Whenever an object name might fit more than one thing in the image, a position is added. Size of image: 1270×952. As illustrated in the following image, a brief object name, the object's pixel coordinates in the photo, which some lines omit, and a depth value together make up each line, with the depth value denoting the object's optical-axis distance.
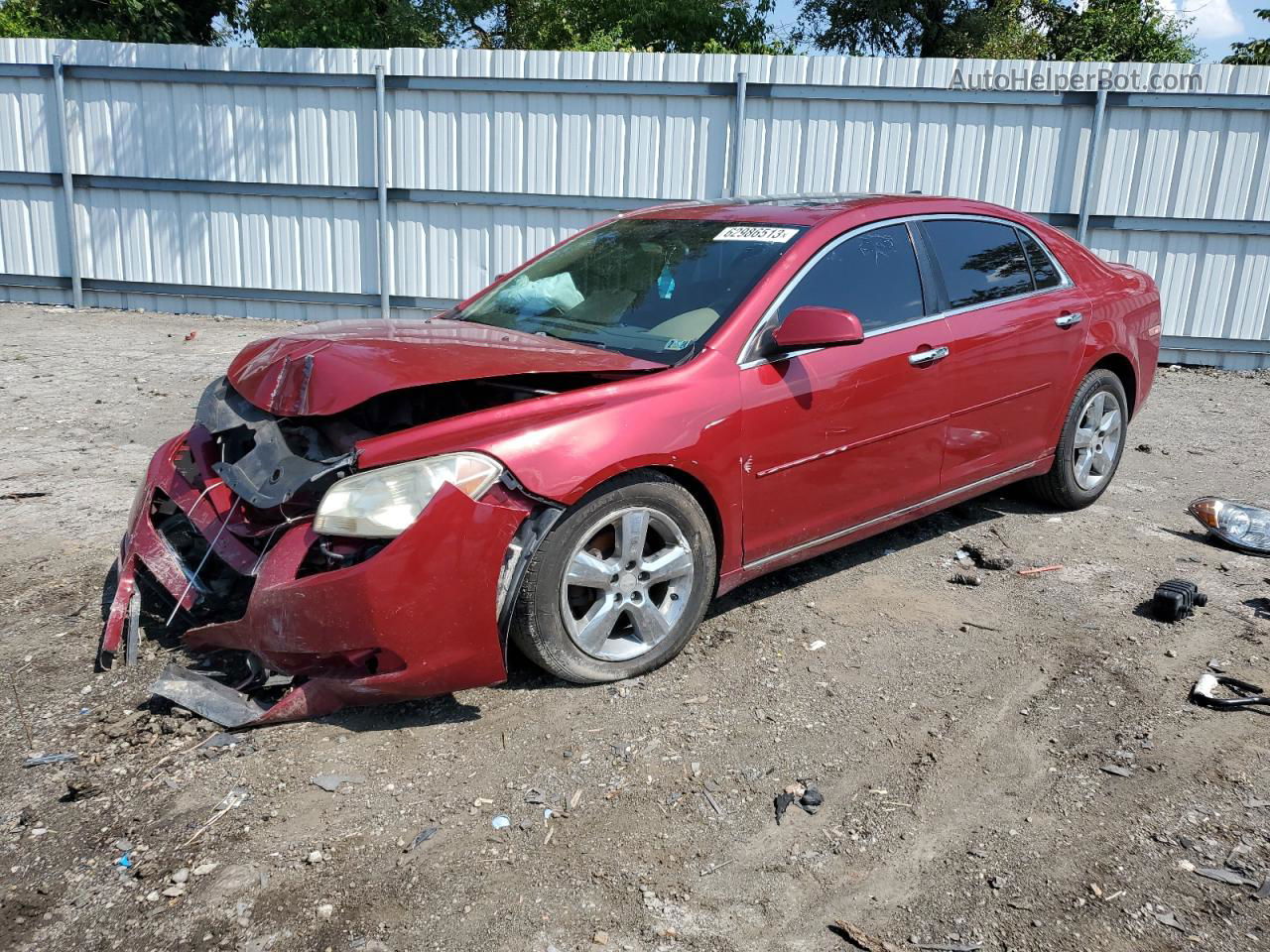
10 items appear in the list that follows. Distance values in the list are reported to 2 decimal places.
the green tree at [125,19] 19.81
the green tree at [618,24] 20.67
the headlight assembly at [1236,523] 5.28
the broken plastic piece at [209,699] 3.27
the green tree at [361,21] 19.27
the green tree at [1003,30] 22.83
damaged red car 3.22
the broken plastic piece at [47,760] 3.14
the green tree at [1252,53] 24.47
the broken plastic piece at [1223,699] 3.66
